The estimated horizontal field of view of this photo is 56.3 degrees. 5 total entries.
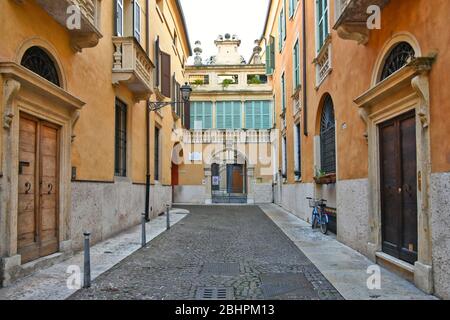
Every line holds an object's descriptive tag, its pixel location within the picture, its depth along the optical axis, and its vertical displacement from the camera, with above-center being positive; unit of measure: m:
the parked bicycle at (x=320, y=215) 11.51 -1.05
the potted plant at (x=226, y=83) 29.26 +6.72
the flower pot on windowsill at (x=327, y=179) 10.69 -0.02
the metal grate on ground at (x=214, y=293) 5.40 -1.52
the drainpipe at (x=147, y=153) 14.90 +0.95
